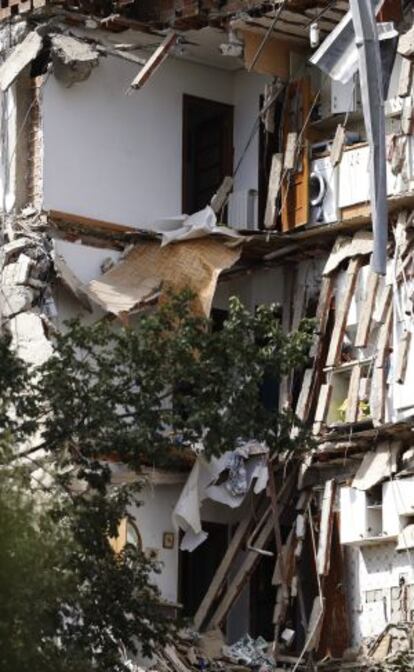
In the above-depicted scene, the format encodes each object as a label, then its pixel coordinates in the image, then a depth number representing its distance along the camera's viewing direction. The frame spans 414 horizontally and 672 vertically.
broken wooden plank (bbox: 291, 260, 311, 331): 39.50
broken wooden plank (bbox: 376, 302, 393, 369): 37.78
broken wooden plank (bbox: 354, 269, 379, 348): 38.09
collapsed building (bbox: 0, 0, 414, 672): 37.72
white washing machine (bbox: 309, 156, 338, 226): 38.88
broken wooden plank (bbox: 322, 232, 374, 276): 38.50
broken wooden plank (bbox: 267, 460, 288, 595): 38.38
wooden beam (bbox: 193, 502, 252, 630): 38.56
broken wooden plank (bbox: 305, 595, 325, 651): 37.75
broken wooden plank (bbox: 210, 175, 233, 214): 40.16
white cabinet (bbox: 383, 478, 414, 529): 37.34
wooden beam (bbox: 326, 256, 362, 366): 38.47
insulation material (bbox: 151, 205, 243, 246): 39.31
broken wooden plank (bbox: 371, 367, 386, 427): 37.50
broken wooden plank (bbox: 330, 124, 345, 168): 38.66
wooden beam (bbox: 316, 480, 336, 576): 38.06
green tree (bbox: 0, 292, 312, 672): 30.14
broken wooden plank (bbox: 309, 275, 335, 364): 38.84
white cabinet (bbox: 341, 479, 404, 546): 37.41
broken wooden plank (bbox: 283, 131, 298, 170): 39.28
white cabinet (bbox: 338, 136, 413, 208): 37.75
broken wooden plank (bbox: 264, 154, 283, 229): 39.41
